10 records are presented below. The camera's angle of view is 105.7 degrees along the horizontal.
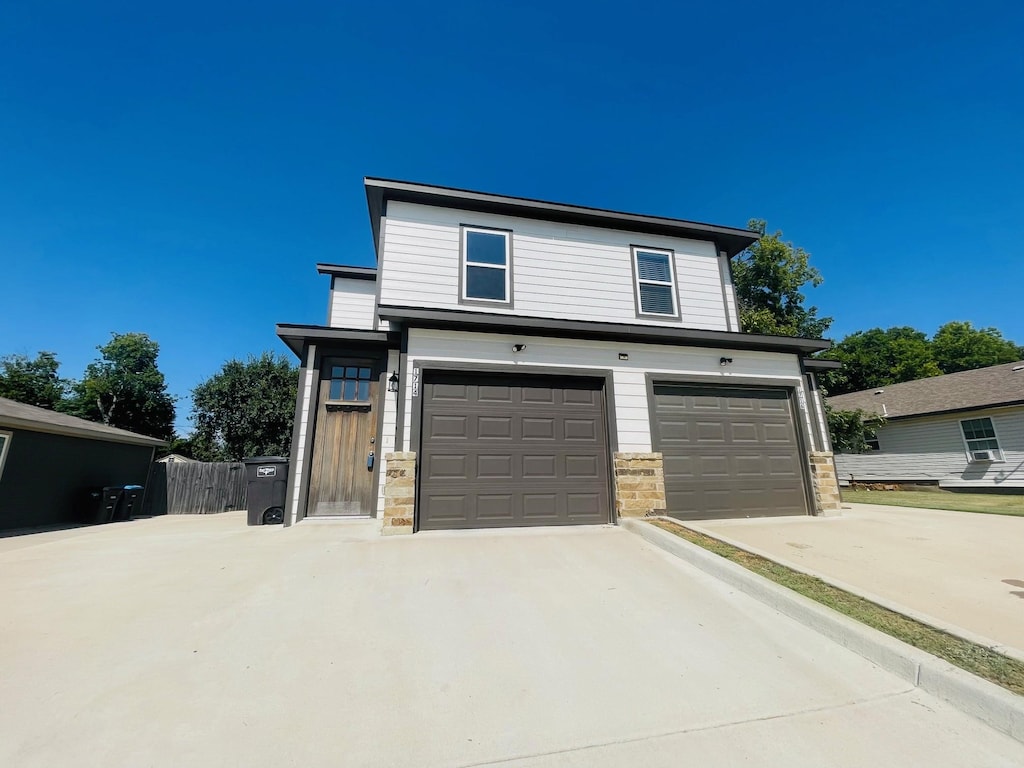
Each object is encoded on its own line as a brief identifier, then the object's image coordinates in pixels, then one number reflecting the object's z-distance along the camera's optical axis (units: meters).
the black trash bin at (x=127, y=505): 9.41
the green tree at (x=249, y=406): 17.64
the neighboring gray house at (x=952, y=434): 12.87
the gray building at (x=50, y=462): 7.95
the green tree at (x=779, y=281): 20.33
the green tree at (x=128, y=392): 25.38
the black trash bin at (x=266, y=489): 6.85
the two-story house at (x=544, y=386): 5.70
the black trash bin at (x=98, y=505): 9.05
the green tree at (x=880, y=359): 29.91
